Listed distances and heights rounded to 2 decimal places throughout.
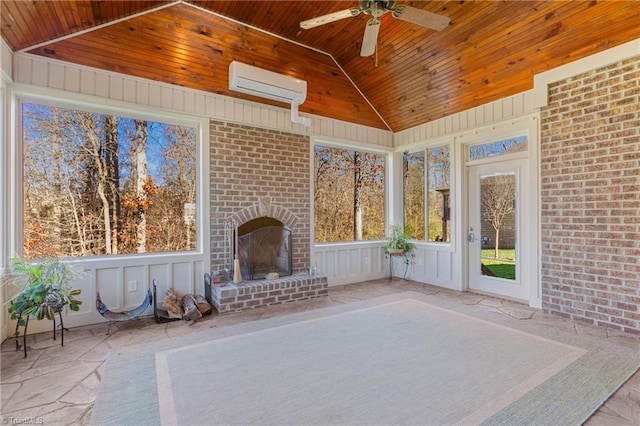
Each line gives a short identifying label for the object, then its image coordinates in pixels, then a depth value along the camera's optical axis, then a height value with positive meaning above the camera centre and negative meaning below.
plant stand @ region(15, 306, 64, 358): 2.74 -1.14
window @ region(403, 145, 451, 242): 5.40 +0.40
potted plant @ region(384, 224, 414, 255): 5.61 -0.52
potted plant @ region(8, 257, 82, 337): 2.74 -0.69
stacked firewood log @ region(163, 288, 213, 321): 3.68 -1.11
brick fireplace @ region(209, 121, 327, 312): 4.31 +0.41
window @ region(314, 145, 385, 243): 5.47 +0.39
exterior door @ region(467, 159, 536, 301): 4.35 -0.23
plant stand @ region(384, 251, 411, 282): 5.60 -0.83
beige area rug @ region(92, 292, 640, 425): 1.91 -1.23
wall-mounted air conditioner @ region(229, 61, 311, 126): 4.06 +1.84
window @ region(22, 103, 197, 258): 3.42 +0.41
